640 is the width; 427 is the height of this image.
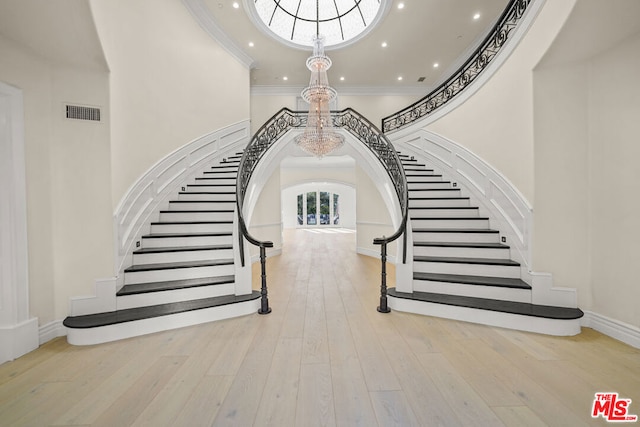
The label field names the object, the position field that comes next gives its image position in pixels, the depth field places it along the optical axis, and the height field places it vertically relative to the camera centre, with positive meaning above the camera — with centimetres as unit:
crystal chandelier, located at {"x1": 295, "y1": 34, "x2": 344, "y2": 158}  557 +207
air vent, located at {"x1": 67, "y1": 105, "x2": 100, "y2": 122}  286 +107
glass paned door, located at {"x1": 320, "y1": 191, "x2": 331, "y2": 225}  1759 +8
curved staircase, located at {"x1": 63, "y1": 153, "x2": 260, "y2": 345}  278 -90
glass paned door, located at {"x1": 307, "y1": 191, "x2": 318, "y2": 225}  1755 -3
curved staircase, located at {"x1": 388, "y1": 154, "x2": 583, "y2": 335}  288 -91
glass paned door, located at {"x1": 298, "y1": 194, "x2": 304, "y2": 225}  1753 -9
